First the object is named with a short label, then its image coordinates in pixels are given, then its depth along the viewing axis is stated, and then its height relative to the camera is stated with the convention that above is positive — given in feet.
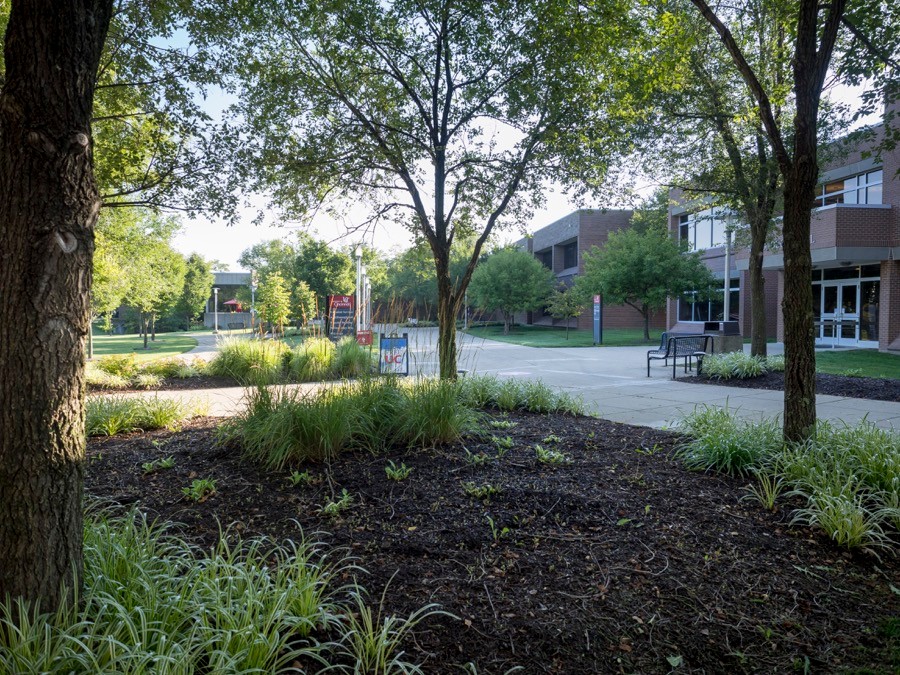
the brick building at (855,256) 62.39 +7.73
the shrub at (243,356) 34.58 -2.18
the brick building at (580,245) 138.41 +20.78
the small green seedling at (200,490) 11.78 -3.57
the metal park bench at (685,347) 41.98 -1.90
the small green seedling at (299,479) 12.61 -3.52
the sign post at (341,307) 57.14 +1.60
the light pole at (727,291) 84.07 +4.79
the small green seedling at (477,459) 14.16 -3.46
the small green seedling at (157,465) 13.82 -3.55
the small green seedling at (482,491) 12.06 -3.60
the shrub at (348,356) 37.37 -2.29
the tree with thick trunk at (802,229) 14.97 +2.50
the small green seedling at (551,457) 14.54 -3.49
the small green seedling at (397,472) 12.96 -3.47
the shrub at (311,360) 35.91 -2.51
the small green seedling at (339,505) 11.05 -3.65
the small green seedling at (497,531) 10.28 -3.85
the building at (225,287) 194.29 +14.25
